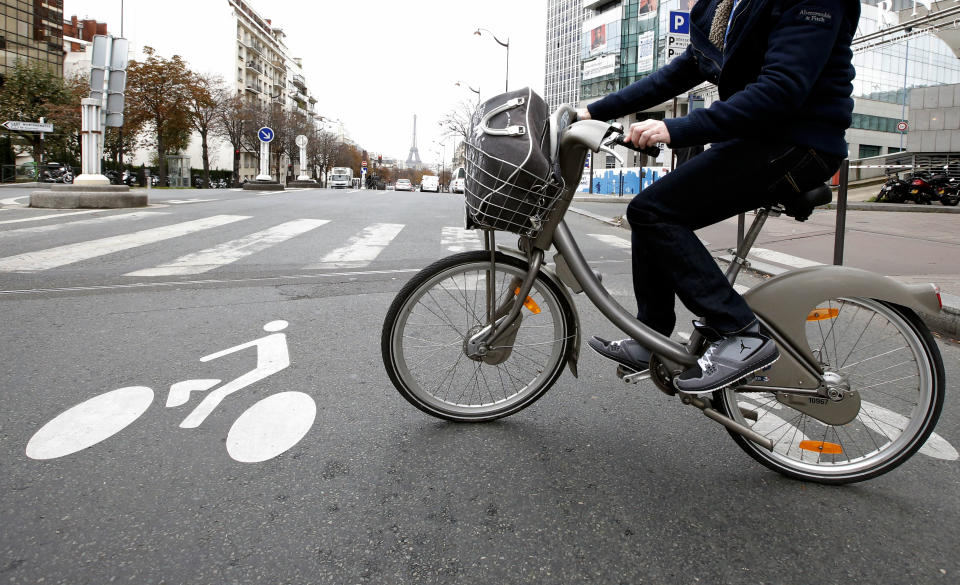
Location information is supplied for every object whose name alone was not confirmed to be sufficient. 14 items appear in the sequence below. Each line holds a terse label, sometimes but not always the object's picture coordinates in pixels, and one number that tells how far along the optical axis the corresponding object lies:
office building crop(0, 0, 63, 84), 48.97
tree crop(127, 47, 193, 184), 39.03
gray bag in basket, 2.17
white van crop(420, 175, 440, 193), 52.84
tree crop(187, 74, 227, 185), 41.91
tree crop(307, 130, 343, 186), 81.74
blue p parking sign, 12.98
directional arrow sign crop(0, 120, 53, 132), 35.18
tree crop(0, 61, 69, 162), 40.84
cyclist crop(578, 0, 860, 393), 1.95
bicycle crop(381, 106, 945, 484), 2.24
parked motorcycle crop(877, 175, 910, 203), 18.77
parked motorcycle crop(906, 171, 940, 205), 18.42
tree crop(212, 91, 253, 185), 54.28
